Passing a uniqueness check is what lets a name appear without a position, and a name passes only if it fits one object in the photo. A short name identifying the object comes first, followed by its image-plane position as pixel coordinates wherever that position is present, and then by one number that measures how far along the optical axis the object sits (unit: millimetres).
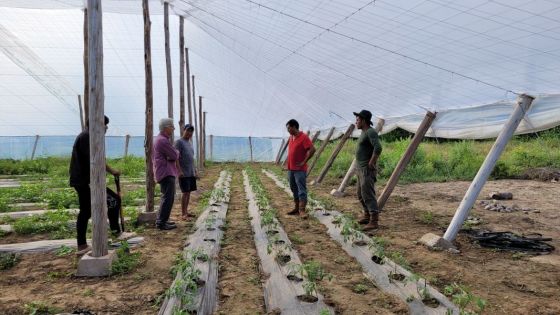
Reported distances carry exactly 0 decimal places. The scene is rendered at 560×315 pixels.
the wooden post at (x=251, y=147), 28159
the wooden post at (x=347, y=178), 8695
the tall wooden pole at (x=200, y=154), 17375
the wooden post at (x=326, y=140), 12461
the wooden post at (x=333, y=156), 10293
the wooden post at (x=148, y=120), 6098
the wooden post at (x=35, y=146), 23834
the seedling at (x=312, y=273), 3418
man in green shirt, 5473
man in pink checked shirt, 5402
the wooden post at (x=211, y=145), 25684
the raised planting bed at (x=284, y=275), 2930
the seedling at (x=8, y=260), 3975
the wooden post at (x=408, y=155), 6121
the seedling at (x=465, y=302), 2637
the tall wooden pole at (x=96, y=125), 3586
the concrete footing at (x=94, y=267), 3621
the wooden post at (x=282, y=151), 22825
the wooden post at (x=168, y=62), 8023
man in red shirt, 6469
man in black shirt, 4113
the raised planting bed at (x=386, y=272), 2961
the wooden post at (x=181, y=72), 9634
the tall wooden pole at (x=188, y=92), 12941
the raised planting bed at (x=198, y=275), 2859
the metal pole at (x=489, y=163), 4508
